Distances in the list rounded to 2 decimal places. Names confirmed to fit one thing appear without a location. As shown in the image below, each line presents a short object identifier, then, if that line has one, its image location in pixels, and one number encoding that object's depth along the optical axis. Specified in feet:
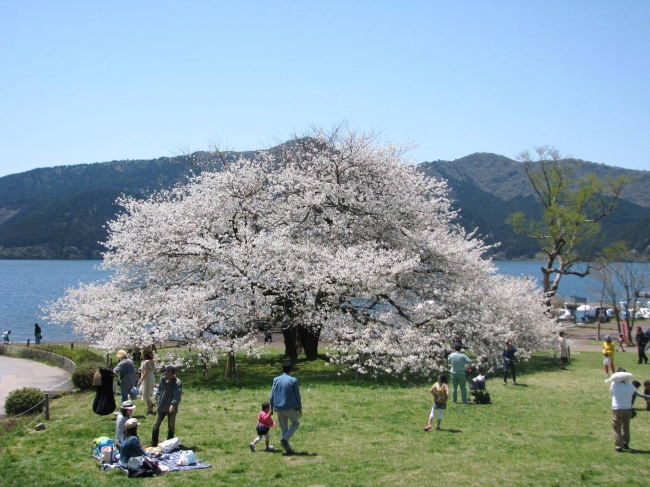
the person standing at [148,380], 45.62
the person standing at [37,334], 130.44
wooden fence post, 45.50
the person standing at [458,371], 50.16
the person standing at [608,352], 67.62
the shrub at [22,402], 52.39
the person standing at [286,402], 34.24
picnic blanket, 32.09
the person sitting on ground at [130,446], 31.37
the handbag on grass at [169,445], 34.50
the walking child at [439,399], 41.09
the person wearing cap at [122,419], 33.55
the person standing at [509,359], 63.67
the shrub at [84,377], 64.03
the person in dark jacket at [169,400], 36.06
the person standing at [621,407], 34.99
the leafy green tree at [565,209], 140.05
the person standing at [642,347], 84.17
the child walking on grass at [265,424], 35.21
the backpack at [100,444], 34.24
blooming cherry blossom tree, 70.59
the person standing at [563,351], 77.82
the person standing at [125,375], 45.93
